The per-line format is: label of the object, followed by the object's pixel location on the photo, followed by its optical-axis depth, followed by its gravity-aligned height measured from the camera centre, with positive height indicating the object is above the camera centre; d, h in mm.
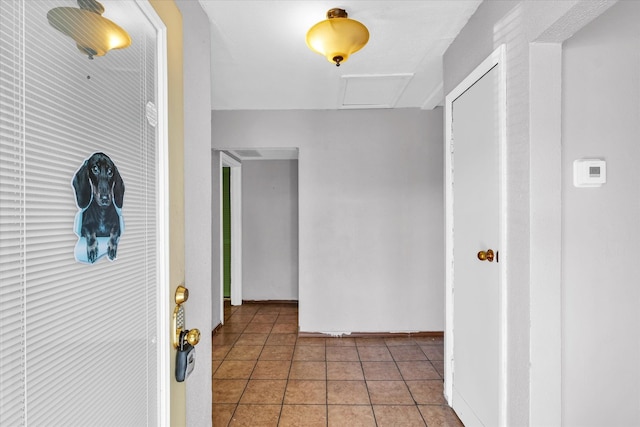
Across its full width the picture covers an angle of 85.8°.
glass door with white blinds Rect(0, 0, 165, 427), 509 -41
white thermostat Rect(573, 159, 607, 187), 1377 +152
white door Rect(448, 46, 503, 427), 1682 -228
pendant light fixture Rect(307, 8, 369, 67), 1771 +918
